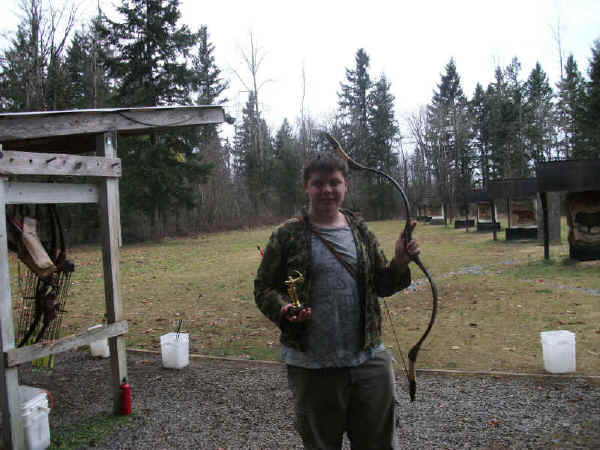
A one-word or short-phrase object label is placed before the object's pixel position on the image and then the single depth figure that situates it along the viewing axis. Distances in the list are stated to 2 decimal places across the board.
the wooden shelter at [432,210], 32.16
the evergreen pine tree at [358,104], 44.06
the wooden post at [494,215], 17.88
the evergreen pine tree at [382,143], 42.50
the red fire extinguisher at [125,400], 4.01
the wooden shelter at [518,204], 16.22
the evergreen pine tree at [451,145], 41.36
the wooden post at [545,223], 11.23
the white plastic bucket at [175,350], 5.08
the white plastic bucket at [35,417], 3.34
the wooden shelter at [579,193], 9.77
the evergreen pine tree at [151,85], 23.20
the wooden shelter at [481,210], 21.72
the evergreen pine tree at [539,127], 42.78
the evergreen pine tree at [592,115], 32.25
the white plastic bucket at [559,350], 4.34
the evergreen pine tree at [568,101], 40.12
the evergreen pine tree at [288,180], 38.62
